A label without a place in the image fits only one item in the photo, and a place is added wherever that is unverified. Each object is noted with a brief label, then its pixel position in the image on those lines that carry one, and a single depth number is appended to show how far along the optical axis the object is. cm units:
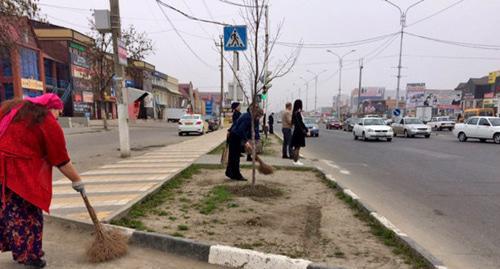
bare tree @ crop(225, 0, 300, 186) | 626
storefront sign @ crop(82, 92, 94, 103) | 4009
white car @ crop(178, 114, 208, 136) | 2588
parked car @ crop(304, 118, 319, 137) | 2595
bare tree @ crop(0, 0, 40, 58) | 1201
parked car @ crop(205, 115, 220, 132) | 3625
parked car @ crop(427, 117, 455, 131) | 3862
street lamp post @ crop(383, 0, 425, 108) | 3257
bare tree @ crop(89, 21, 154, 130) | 2712
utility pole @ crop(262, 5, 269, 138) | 715
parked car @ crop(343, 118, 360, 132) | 3878
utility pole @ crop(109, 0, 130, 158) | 1104
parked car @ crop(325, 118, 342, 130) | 4838
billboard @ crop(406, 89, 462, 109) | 6856
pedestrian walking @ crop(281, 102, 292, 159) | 1205
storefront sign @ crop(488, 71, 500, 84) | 6147
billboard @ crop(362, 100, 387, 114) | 8475
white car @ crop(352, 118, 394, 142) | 2147
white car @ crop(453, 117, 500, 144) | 1991
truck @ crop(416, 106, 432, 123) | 5211
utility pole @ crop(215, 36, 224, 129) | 3885
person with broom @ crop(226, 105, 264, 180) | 724
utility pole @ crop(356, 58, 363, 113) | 4962
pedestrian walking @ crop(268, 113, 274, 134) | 2695
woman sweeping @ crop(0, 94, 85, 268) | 317
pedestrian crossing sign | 1029
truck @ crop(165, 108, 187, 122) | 6540
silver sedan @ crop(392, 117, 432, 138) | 2523
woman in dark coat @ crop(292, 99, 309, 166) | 1050
